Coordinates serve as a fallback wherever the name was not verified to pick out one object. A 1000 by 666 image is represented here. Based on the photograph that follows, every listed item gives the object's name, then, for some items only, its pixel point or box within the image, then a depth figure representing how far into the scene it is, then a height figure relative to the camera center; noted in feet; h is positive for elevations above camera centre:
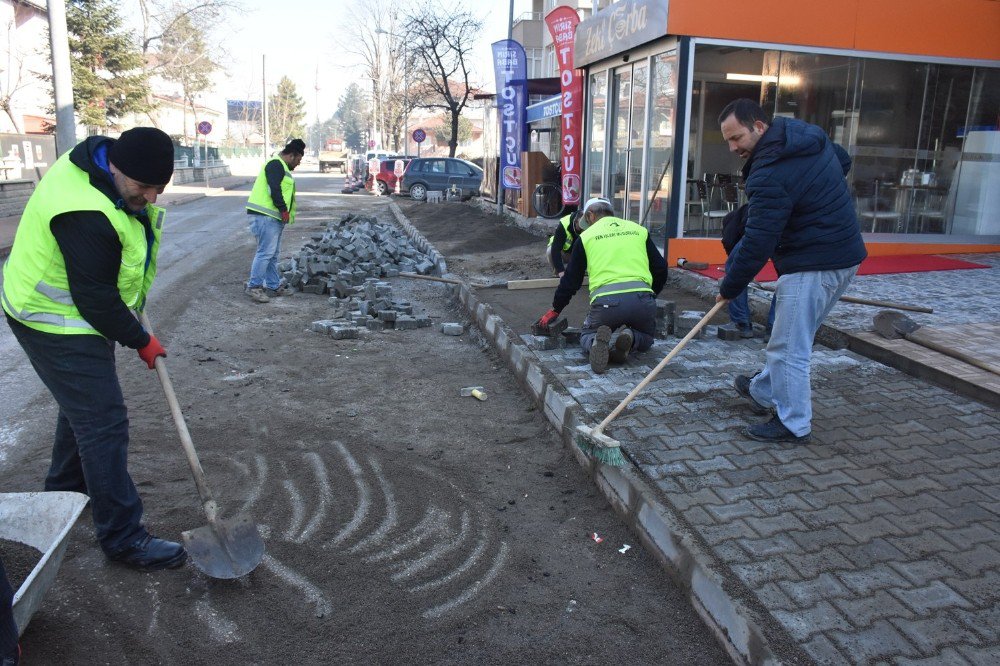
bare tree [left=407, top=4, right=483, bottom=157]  102.32 +17.29
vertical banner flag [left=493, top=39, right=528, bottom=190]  55.67 +5.71
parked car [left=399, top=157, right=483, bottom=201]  91.20 -0.09
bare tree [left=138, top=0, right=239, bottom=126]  127.53 +23.39
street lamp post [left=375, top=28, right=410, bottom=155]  140.05 +14.64
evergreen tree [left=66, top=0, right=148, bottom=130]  89.15 +12.19
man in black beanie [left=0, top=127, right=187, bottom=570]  9.95 -1.69
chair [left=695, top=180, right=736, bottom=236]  33.65 -1.29
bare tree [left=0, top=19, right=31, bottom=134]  87.97 +10.88
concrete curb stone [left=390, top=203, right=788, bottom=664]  9.09 -5.12
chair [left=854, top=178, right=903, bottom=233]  35.14 -1.05
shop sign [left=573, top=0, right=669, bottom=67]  31.94 +6.93
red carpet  30.14 -3.12
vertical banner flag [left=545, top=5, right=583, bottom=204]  44.68 +4.42
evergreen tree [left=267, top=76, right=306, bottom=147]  268.00 +21.92
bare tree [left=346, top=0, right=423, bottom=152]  144.97 +18.85
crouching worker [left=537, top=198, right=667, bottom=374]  19.72 -2.52
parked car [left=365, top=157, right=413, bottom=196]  97.59 -0.52
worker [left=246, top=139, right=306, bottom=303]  30.30 -1.61
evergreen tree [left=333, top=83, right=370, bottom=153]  368.27 +28.32
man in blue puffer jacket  13.56 -0.90
